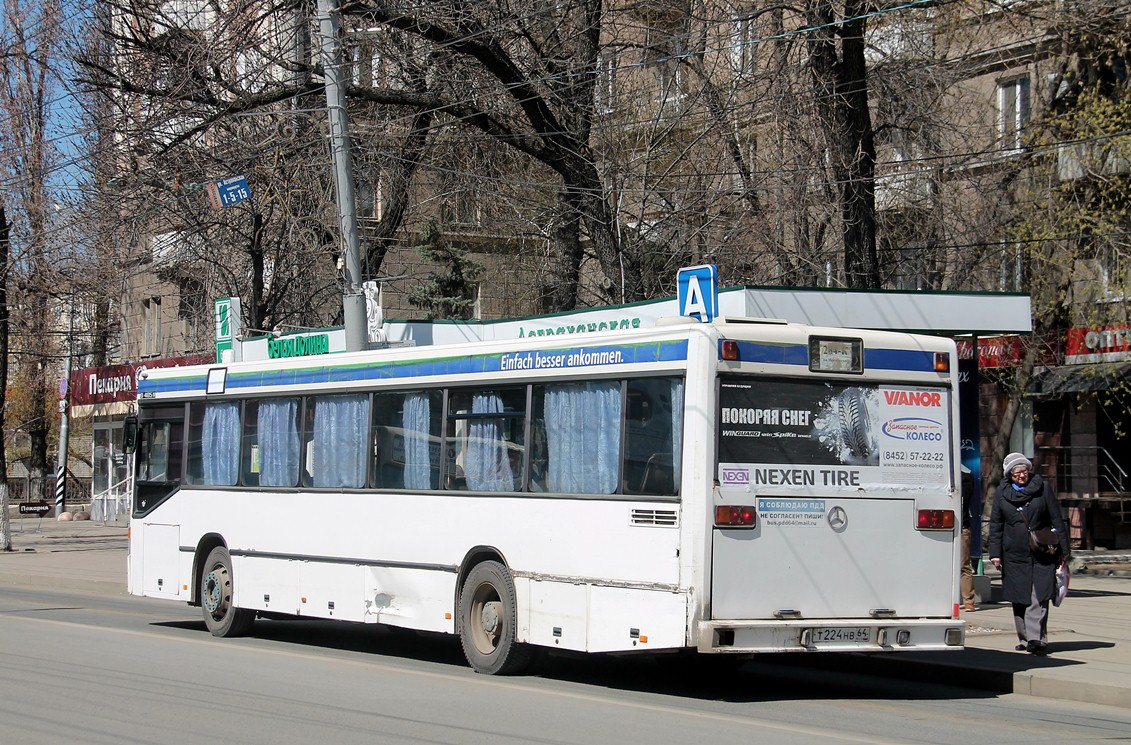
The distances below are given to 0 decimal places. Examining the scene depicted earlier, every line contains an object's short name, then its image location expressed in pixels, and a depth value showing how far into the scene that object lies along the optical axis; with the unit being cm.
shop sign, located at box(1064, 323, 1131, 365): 2886
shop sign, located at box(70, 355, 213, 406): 4372
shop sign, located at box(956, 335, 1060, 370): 2975
